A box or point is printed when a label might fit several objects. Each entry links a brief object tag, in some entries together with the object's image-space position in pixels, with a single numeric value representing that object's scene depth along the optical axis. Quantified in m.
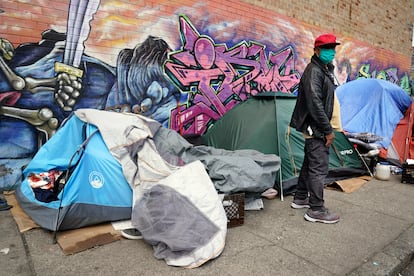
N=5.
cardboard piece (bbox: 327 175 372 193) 4.70
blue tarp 6.14
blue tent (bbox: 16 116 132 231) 2.94
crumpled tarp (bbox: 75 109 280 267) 2.61
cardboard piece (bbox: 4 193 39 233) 3.08
